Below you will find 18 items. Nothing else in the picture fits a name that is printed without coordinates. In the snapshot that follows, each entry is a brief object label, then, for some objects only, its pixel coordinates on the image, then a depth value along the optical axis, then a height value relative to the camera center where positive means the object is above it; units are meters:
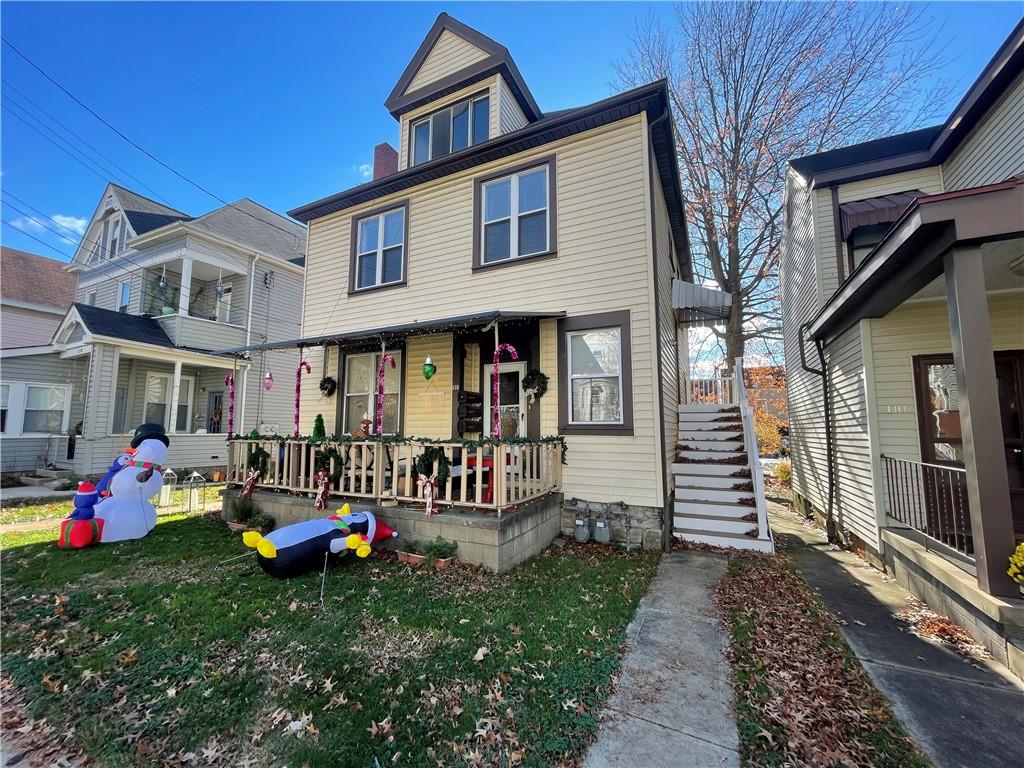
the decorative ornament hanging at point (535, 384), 7.12 +0.61
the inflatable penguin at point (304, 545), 4.60 -1.46
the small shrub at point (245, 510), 6.91 -1.56
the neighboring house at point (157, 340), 11.98 +2.45
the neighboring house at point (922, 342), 3.53 +1.07
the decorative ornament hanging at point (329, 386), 9.38 +0.75
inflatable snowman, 6.27 -1.15
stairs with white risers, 6.48 -1.26
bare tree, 13.02 +11.03
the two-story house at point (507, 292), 6.43 +2.45
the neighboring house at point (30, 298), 17.14 +5.34
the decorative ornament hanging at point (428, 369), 6.70 +0.81
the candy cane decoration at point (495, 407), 5.49 +0.16
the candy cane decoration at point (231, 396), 7.80 +0.43
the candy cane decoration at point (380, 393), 6.56 +0.41
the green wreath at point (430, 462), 5.68 -0.61
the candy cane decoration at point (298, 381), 8.08 +0.78
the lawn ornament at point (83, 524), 5.87 -1.53
